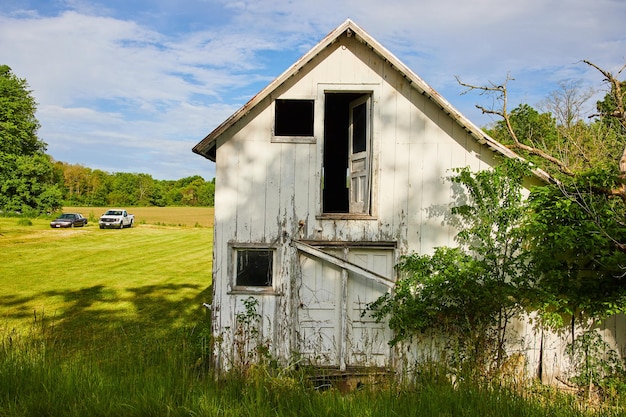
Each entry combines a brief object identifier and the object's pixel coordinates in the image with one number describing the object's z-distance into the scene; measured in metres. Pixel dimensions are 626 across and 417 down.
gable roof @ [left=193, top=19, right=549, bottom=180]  8.67
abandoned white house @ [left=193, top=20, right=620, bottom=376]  8.91
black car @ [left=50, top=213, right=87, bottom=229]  42.81
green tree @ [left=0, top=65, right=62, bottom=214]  47.84
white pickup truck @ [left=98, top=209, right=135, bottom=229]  45.69
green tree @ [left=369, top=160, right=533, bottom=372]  8.35
